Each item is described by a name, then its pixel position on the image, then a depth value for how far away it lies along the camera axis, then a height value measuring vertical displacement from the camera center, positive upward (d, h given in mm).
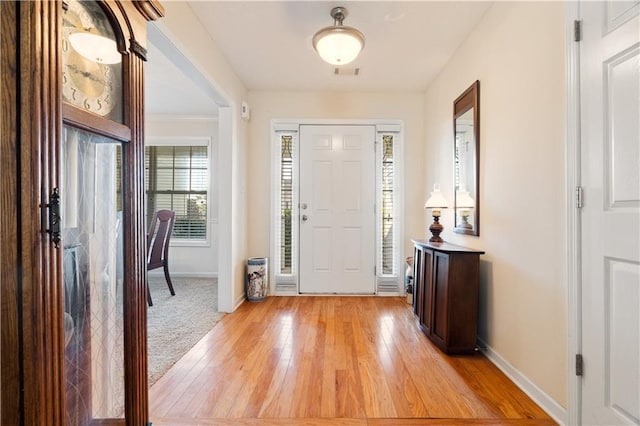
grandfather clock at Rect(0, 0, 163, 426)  695 +1
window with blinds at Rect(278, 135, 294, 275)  4035 +18
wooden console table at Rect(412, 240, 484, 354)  2275 -644
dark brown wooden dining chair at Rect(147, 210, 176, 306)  3789 -329
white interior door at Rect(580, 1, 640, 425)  1206 +0
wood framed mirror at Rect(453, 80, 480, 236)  2492 +444
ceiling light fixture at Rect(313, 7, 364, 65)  2289 +1288
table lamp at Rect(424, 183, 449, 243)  2969 +54
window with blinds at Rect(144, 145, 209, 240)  5094 +438
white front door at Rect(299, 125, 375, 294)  3982 +40
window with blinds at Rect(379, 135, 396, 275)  4035 -26
